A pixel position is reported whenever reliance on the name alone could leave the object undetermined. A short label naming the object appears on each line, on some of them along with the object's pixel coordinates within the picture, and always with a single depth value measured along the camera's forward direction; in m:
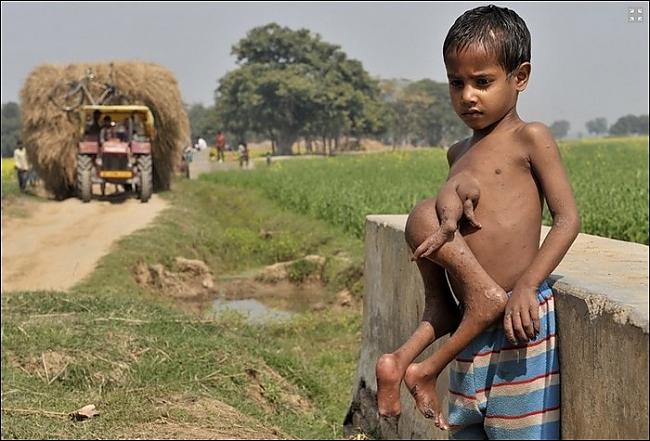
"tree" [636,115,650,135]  56.41
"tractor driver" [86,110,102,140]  16.80
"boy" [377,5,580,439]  1.69
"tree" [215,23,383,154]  44.06
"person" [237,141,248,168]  29.85
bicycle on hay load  17.83
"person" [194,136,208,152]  29.42
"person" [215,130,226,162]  30.63
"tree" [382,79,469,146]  44.20
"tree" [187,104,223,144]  49.16
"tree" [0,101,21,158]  42.92
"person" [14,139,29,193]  18.92
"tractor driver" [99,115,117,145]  16.94
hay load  17.77
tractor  16.48
